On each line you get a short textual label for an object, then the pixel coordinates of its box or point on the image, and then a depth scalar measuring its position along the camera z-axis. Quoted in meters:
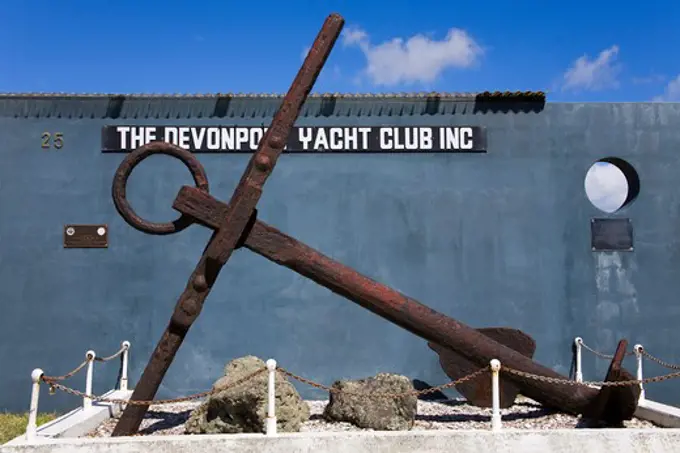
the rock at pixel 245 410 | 5.38
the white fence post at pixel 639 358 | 6.49
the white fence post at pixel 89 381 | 6.38
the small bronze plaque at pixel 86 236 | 7.74
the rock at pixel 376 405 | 5.88
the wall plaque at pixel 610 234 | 7.91
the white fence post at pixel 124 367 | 7.47
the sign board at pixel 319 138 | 7.88
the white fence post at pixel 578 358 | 7.60
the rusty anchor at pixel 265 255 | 4.80
